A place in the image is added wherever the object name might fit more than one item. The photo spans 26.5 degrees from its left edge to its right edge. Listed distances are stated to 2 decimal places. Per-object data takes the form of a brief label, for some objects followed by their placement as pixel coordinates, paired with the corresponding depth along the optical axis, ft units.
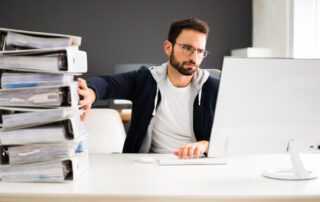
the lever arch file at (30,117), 7.08
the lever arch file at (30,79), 7.12
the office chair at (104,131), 12.14
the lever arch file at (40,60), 7.07
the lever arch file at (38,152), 7.09
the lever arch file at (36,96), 7.10
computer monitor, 7.04
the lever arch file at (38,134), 7.08
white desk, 6.39
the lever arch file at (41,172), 7.01
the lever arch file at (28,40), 7.14
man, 10.30
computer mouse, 8.17
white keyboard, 8.04
